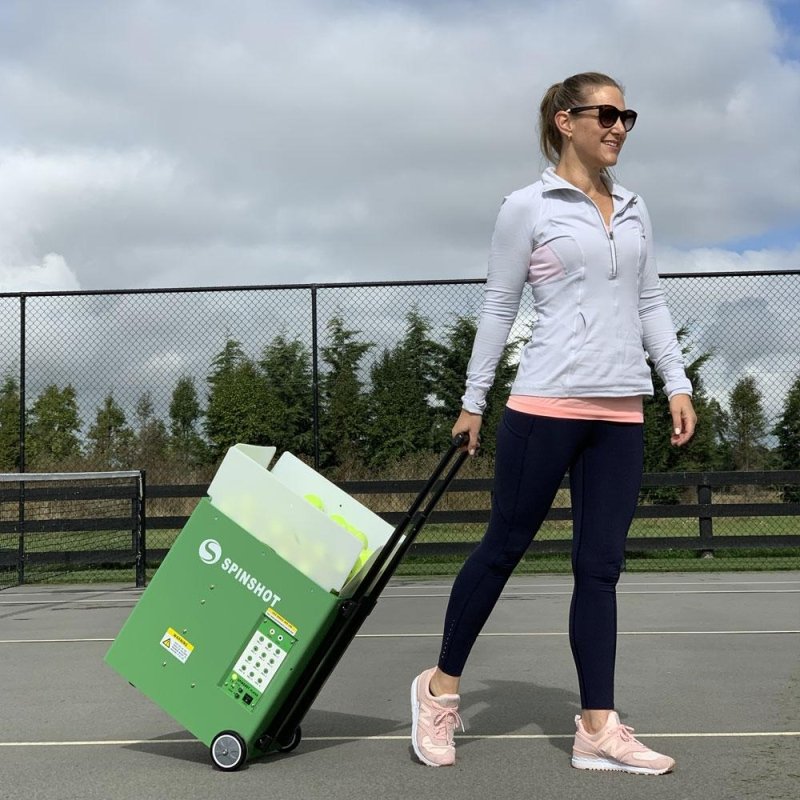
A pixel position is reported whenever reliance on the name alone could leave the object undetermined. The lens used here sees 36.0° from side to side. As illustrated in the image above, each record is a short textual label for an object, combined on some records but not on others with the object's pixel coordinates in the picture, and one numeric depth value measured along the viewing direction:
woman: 3.51
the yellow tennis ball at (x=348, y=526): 3.78
